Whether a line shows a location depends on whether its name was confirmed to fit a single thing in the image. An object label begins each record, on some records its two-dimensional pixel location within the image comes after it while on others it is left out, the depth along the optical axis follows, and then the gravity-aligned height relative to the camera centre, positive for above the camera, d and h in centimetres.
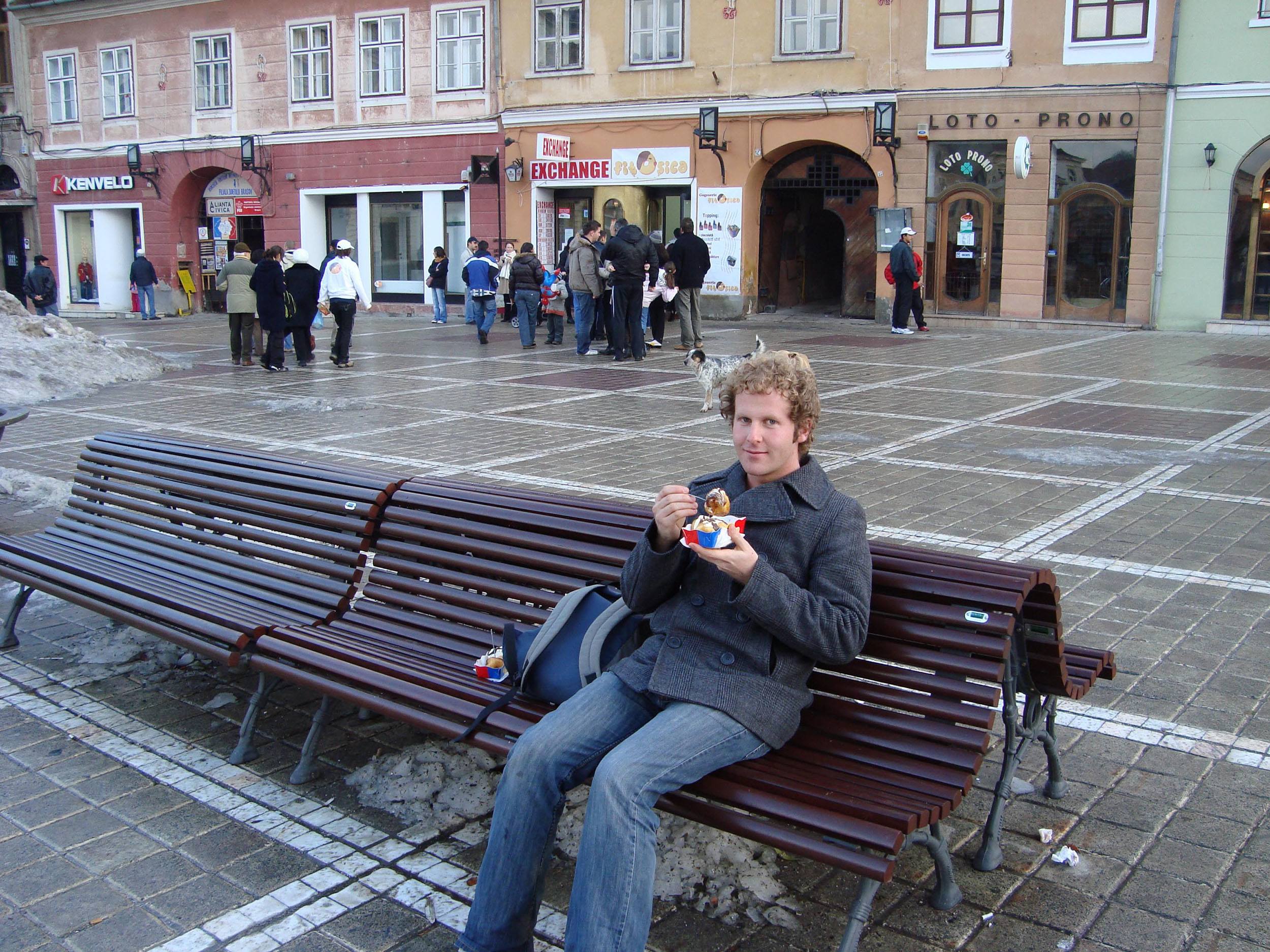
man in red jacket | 2142 -83
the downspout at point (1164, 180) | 2033 +139
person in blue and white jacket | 2011 -52
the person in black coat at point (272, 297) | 1627 -56
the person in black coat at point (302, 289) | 1678 -46
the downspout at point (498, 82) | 2658 +374
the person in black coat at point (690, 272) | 1786 -19
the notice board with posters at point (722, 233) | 2441 +51
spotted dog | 1220 -109
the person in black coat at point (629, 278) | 1633 -27
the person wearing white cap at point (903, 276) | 2034 -25
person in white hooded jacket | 1675 -51
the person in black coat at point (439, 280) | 2509 -48
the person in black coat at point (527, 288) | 1841 -46
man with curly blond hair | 281 -103
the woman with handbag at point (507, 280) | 2229 -42
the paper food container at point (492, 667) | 371 -122
